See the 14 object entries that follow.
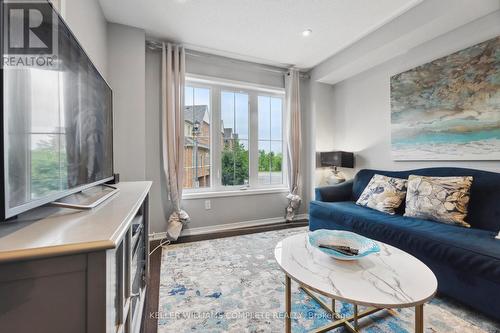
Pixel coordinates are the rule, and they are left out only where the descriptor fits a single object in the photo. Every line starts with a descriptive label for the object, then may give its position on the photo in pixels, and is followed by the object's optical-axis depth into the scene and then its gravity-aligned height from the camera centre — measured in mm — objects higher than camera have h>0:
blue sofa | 1282 -529
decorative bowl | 1099 -435
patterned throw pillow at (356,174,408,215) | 2209 -302
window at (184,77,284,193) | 3062 +462
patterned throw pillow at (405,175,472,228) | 1782 -292
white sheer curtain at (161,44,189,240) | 2643 +528
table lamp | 3090 +71
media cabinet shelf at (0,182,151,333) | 495 -261
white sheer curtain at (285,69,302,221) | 3367 +447
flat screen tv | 561 +188
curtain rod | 2636 +1516
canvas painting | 1875 +574
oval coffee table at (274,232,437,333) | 850 -504
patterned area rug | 1276 -932
